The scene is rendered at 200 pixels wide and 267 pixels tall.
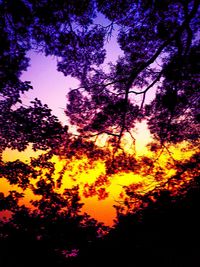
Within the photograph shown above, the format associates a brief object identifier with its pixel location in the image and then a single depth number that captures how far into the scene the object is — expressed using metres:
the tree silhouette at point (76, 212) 6.54
